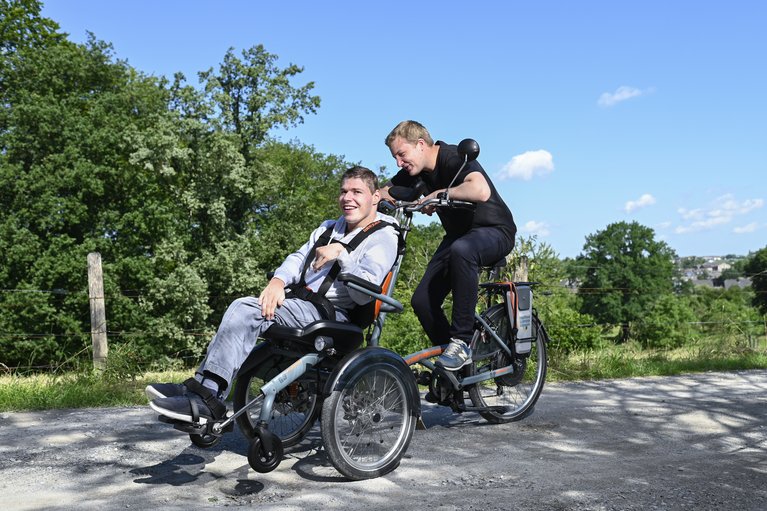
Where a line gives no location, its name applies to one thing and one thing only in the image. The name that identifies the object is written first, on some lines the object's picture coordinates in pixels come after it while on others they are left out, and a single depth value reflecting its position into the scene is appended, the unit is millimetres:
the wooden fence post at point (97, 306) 10266
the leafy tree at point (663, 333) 11252
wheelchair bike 3678
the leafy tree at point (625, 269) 49250
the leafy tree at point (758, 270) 42494
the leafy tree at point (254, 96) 32562
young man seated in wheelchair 3539
